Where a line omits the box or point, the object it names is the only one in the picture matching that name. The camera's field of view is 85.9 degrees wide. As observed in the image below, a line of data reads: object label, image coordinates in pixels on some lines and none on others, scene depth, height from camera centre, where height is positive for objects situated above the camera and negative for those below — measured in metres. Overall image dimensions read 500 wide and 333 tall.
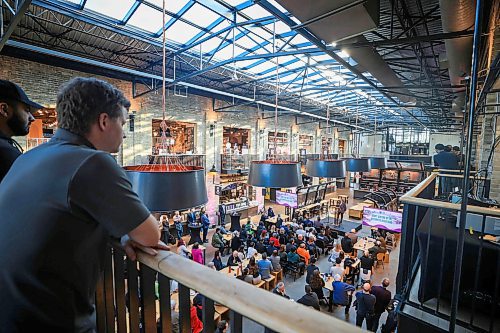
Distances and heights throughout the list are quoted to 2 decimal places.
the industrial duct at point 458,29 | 2.57 +1.35
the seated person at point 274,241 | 8.75 -3.12
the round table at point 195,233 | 9.78 -3.23
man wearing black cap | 1.52 +0.17
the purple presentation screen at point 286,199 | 11.15 -2.24
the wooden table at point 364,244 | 9.09 -3.38
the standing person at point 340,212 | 13.10 -3.16
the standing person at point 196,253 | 7.11 -2.88
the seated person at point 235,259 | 7.20 -3.08
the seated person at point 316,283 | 6.31 -3.21
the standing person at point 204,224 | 10.16 -3.00
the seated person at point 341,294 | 6.26 -3.45
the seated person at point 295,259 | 7.86 -3.30
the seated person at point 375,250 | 8.48 -3.29
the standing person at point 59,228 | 0.75 -0.25
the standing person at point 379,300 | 5.48 -3.16
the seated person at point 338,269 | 7.08 -3.27
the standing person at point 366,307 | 5.30 -3.17
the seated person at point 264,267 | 6.83 -3.10
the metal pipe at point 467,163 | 1.09 -0.06
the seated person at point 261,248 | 8.48 -3.23
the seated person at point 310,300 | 5.19 -2.99
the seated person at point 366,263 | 7.42 -3.19
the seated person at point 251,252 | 7.80 -3.12
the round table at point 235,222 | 11.05 -3.17
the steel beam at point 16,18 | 3.09 +1.52
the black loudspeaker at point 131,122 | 8.87 +0.71
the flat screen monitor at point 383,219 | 8.00 -2.19
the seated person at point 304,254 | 8.15 -3.27
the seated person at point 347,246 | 9.23 -3.39
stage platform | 12.27 -3.78
